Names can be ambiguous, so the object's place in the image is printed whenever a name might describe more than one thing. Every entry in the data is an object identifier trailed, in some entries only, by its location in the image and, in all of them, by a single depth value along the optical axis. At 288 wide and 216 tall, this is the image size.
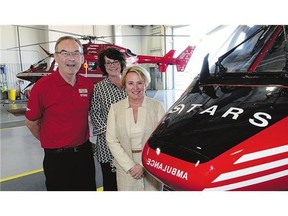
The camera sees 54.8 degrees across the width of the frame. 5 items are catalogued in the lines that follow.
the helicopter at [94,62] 8.75
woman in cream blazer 2.11
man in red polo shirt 2.20
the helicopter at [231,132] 1.31
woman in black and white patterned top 2.46
